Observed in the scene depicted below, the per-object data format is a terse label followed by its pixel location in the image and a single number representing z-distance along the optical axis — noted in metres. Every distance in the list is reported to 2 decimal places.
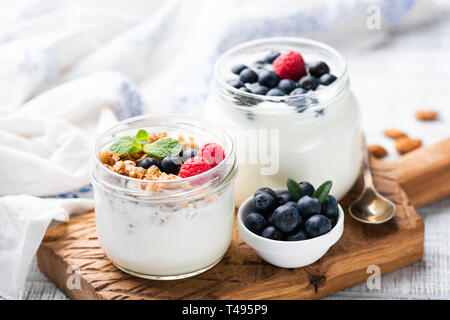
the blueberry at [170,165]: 0.64
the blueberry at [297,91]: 0.68
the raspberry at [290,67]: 0.70
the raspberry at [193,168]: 0.63
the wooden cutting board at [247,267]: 0.65
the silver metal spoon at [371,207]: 0.71
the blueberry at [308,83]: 0.69
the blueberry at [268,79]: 0.70
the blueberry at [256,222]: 0.65
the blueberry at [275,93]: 0.68
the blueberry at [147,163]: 0.64
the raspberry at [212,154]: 0.64
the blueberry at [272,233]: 0.65
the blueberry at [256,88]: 0.69
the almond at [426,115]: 0.86
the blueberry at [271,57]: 0.73
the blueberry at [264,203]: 0.65
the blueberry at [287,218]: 0.64
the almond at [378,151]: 0.82
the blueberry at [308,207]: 0.65
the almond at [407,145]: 0.82
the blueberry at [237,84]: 0.69
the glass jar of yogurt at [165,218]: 0.62
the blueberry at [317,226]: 0.64
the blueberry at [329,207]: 0.66
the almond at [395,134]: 0.84
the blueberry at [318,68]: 0.71
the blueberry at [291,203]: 0.65
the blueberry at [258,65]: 0.72
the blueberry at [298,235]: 0.65
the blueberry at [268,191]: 0.66
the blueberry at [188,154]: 0.65
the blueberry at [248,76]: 0.70
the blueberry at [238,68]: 0.71
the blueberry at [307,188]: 0.66
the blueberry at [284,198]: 0.66
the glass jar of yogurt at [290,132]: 0.68
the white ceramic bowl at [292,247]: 0.64
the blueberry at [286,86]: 0.69
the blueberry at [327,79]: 0.70
